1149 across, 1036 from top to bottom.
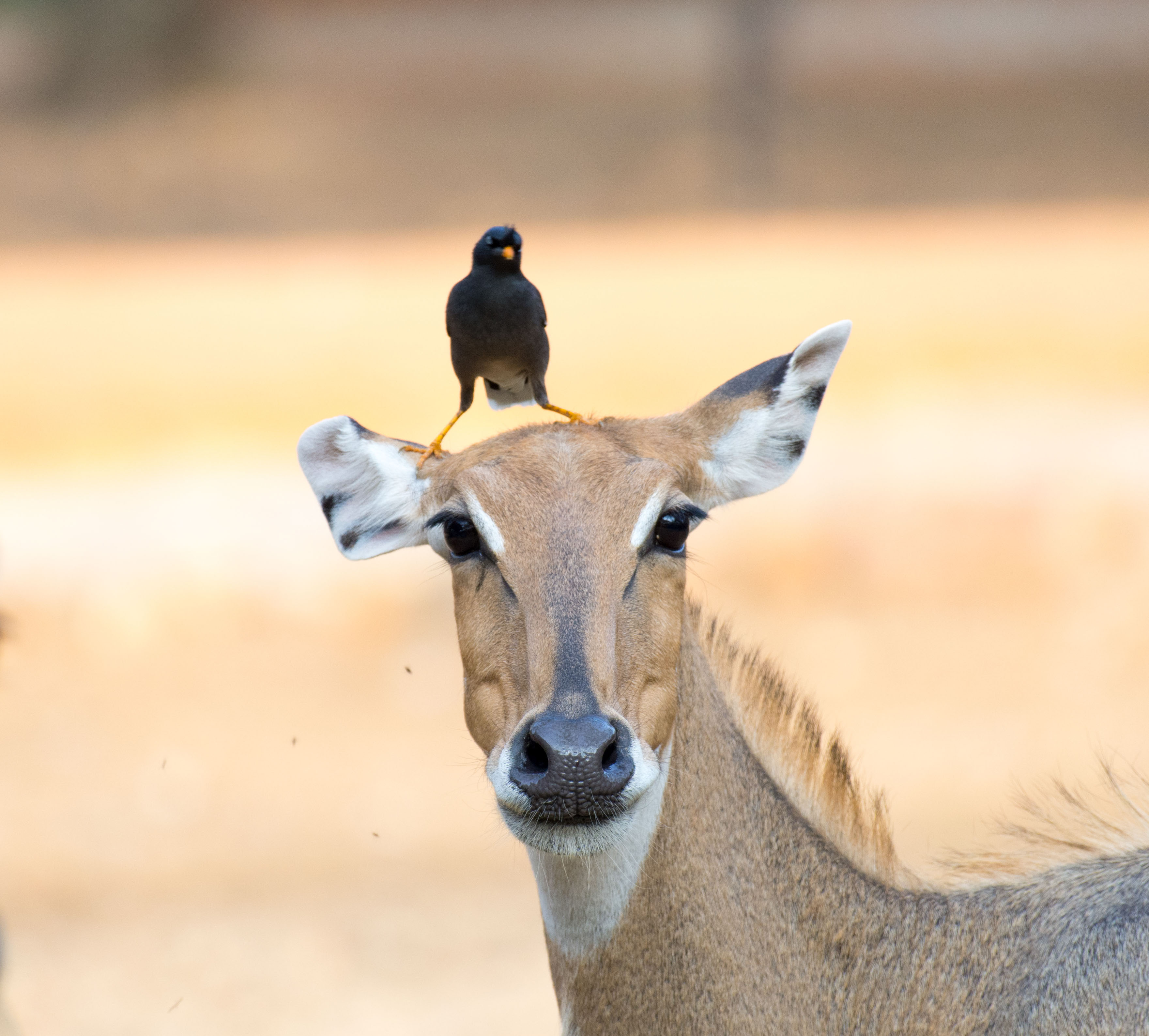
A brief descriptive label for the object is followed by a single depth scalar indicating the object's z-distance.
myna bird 11.83
